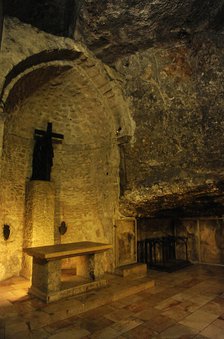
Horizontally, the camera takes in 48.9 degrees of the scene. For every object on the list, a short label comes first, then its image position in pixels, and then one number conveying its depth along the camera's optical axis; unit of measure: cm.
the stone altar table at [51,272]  428
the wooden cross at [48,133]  658
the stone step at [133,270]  573
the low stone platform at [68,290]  424
